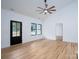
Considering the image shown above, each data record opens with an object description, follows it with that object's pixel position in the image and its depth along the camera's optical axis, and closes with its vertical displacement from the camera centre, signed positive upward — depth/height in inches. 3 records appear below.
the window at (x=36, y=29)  194.5 -1.7
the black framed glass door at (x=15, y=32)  135.5 -10.7
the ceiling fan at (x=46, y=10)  126.4 +50.4
